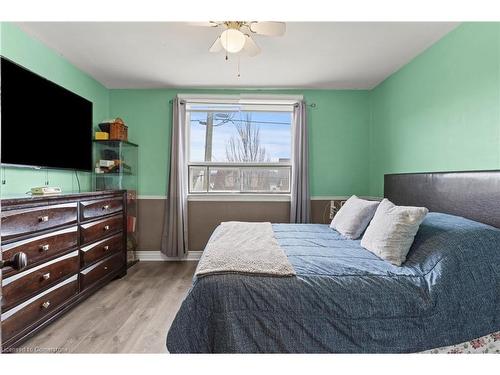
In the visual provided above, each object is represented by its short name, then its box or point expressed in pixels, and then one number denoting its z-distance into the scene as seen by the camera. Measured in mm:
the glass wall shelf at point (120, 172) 3668
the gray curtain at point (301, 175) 4012
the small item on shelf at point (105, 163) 3623
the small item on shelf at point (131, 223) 3798
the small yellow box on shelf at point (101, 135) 3612
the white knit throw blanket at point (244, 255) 1596
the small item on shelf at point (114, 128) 3646
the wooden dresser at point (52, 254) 1867
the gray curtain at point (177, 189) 3992
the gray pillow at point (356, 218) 2488
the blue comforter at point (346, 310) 1434
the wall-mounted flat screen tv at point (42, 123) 2254
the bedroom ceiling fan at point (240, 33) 2180
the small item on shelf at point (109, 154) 3750
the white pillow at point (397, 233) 1828
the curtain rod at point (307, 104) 4058
